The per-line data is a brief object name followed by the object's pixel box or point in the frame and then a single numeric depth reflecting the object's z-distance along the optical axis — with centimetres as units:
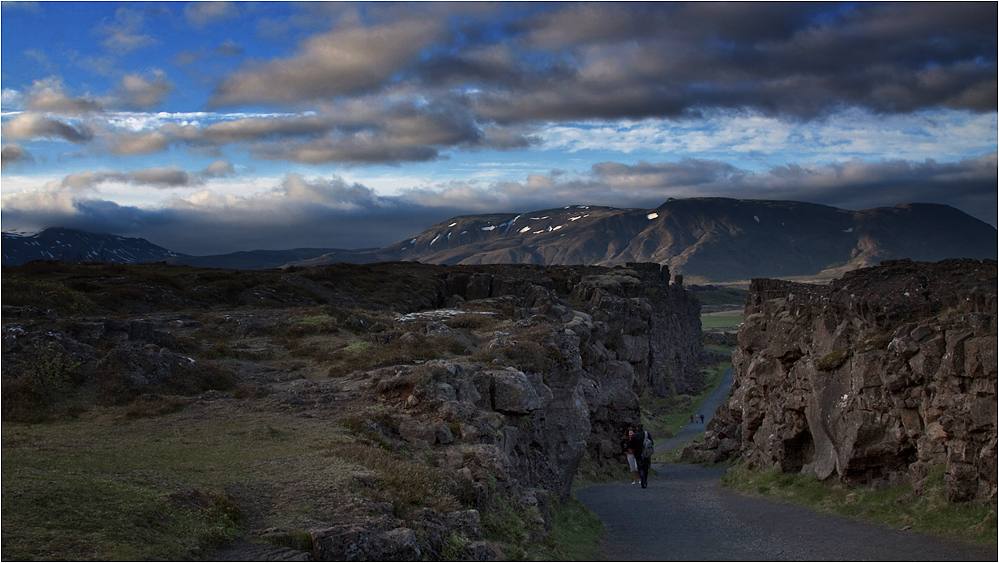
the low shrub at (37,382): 1777
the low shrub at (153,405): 1852
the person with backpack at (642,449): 3100
